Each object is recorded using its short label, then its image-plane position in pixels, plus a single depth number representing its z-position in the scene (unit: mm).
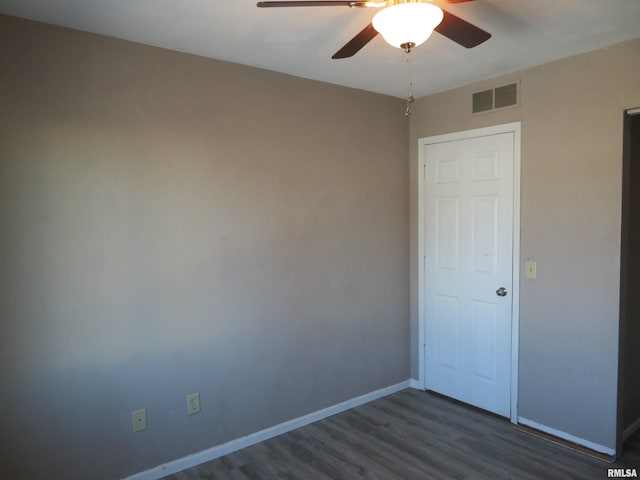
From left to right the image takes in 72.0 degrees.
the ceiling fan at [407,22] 1438
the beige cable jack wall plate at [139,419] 2533
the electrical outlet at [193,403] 2725
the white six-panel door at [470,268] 3234
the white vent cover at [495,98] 3115
